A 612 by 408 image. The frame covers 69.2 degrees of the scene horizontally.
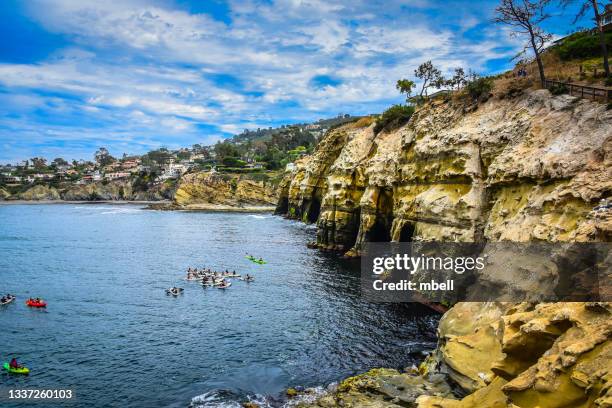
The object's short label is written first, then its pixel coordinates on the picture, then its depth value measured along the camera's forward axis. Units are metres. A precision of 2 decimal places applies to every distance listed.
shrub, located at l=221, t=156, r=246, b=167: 196.62
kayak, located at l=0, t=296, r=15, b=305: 43.67
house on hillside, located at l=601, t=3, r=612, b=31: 51.75
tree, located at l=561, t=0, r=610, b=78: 36.44
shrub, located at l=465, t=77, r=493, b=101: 47.02
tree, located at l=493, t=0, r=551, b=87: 40.25
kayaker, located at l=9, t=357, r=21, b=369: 28.61
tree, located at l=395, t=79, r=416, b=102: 98.44
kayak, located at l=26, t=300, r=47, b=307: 42.44
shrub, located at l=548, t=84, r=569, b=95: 36.75
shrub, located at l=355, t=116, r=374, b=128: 101.31
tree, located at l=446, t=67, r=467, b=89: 77.56
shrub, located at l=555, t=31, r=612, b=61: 47.19
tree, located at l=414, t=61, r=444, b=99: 85.18
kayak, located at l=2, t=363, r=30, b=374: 28.47
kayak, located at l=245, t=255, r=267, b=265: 64.38
